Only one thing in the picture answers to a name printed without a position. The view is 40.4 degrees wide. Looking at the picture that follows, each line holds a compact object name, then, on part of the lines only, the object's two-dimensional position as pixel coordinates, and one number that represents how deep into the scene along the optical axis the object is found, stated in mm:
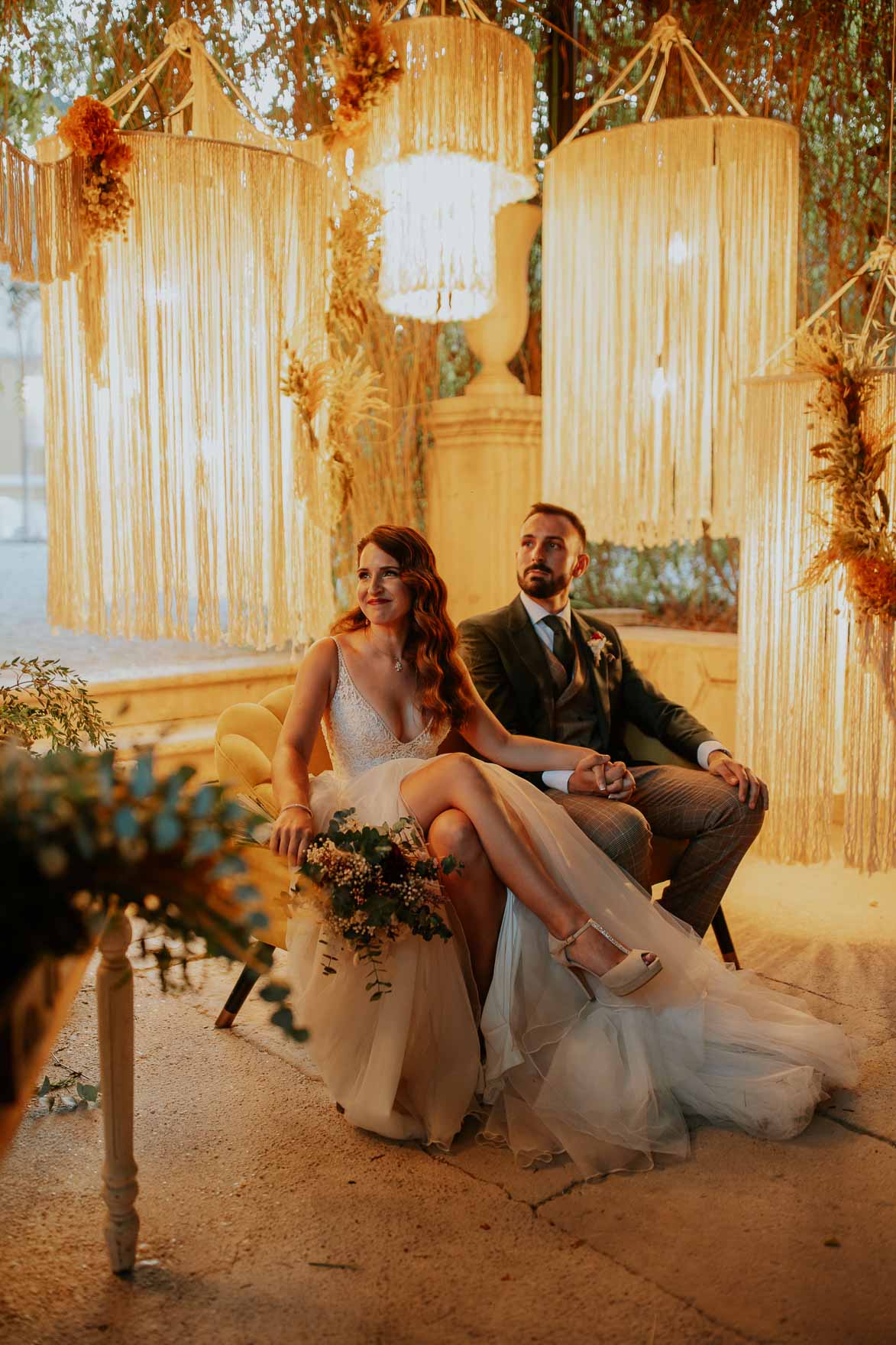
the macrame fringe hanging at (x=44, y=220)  2588
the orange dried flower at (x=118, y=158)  2592
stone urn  4344
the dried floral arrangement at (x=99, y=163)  2564
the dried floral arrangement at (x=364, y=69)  3150
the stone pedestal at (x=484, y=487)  4496
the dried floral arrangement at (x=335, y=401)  3074
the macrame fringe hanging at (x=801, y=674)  3172
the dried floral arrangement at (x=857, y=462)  3027
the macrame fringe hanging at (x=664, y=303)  3191
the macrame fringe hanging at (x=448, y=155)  3145
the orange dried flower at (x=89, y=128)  2557
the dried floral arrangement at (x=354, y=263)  3666
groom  2906
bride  2221
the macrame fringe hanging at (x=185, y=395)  2713
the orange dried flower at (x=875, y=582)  3031
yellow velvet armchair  2410
